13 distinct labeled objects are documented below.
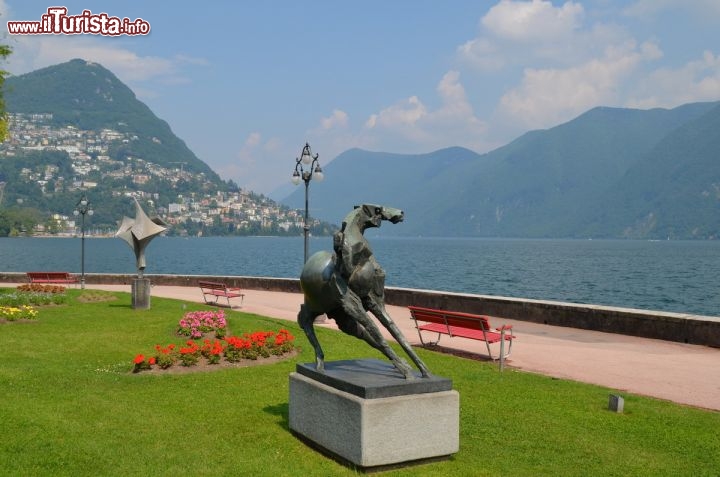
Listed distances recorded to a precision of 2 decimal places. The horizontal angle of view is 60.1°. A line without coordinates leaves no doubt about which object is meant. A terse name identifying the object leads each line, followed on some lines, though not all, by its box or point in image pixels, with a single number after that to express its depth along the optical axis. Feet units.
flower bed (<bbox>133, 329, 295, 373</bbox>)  35.51
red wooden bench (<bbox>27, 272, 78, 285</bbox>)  84.64
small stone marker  28.22
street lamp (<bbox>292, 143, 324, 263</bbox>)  64.85
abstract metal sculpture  70.90
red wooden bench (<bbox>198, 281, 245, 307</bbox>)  70.28
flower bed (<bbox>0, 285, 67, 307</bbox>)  62.34
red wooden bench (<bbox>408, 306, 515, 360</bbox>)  41.91
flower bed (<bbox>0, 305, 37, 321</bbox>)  52.31
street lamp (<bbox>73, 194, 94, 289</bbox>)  113.28
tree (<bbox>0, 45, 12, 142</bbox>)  66.18
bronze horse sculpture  22.47
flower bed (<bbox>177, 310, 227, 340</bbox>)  46.73
